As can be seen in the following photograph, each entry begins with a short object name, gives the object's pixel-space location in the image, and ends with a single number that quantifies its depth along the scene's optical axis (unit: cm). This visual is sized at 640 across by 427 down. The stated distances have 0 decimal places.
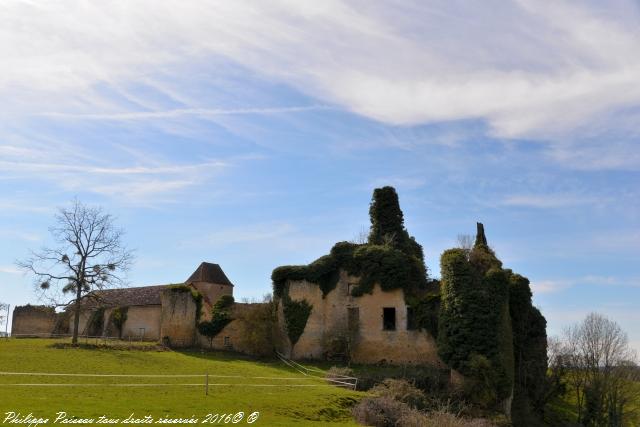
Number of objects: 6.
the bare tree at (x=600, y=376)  4149
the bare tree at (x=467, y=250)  3456
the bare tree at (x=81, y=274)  3853
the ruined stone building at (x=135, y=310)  4719
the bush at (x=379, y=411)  2417
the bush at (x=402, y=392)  2844
